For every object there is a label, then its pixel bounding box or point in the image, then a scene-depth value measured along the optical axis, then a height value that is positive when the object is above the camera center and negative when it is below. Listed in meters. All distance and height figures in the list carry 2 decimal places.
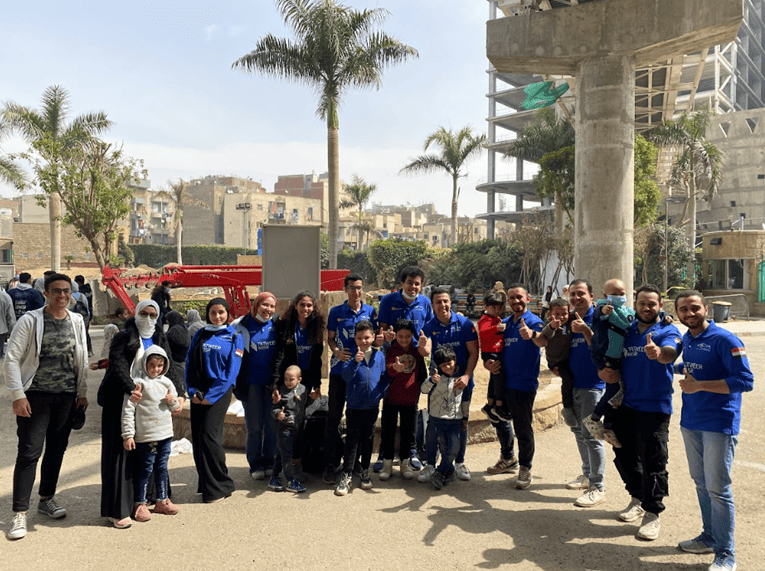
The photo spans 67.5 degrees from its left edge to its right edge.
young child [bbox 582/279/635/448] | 4.15 -0.64
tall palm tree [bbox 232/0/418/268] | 19.55 +7.46
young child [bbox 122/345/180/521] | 4.22 -1.18
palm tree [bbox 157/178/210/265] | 46.47 +6.13
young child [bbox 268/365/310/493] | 4.82 -1.32
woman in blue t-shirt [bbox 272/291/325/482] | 5.02 -0.65
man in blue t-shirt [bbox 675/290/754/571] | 3.43 -0.85
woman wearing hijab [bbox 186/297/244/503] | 4.60 -1.02
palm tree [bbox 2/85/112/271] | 20.94 +5.42
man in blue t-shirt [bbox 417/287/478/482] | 5.01 -0.67
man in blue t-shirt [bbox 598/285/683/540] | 3.95 -0.89
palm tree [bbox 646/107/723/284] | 27.77 +5.56
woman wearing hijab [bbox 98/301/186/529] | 4.17 -1.16
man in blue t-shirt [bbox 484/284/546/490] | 4.88 -0.88
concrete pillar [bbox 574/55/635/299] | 9.88 +1.78
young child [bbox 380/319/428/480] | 5.03 -1.10
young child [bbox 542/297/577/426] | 4.65 -0.62
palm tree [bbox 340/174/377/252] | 50.47 +6.69
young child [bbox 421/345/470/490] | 4.83 -1.21
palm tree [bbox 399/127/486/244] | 33.59 +6.81
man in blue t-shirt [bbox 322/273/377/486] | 4.97 -0.70
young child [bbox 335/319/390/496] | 4.88 -1.08
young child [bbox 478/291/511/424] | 5.05 -0.71
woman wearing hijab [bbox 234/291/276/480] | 4.96 -0.98
